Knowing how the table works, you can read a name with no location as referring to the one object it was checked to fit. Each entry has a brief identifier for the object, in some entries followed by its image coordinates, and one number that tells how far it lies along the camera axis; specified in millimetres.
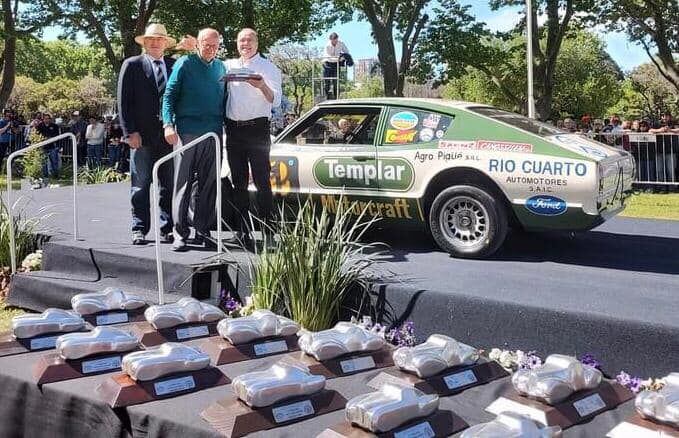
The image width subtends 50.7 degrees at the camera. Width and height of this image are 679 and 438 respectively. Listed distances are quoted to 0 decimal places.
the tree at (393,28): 24156
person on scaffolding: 15023
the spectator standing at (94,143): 18844
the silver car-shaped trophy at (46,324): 3512
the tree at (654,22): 21891
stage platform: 3725
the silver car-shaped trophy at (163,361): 2875
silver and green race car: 5188
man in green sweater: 5488
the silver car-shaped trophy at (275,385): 2609
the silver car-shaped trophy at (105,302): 3961
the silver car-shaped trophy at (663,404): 2477
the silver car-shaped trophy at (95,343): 3143
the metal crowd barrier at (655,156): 12622
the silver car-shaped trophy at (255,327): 3488
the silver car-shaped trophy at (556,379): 2752
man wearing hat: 5809
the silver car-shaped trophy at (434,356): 3053
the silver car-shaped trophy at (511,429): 2207
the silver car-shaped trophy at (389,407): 2383
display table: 2693
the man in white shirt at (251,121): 5586
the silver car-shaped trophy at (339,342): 3242
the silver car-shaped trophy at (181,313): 3729
